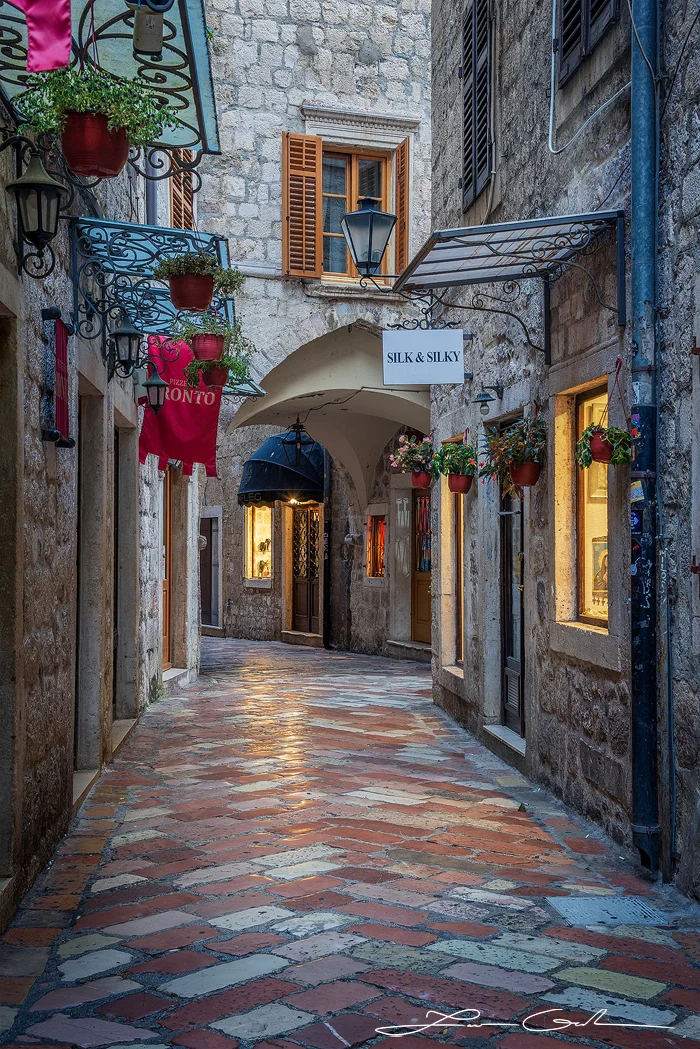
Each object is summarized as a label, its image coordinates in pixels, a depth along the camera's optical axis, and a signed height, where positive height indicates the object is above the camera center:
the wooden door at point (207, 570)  22.95 -0.54
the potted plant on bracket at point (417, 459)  10.16 +0.78
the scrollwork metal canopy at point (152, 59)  3.82 +1.87
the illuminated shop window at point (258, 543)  21.33 +0.02
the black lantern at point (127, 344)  7.20 +1.36
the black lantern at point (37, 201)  3.93 +1.26
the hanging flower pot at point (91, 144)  3.82 +1.42
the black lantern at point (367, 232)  7.48 +2.15
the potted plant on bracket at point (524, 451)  6.49 +0.55
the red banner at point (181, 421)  9.16 +1.06
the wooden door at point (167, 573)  11.97 -0.31
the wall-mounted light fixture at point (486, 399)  7.75 +1.04
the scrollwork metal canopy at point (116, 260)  5.64 +1.60
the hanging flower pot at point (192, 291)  5.79 +1.36
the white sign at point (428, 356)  6.75 +1.17
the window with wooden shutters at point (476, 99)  7.88 +3.33
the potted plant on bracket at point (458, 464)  8.47 +0.62
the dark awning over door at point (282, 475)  18.36 +1.17
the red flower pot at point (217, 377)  7.87 +1.21
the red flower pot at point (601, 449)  4.84 +0.41
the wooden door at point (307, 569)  19.53 -0.47
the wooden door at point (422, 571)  15.74 -0.41
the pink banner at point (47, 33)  3.04 +1.44
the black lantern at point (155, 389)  8.42 +1.21
